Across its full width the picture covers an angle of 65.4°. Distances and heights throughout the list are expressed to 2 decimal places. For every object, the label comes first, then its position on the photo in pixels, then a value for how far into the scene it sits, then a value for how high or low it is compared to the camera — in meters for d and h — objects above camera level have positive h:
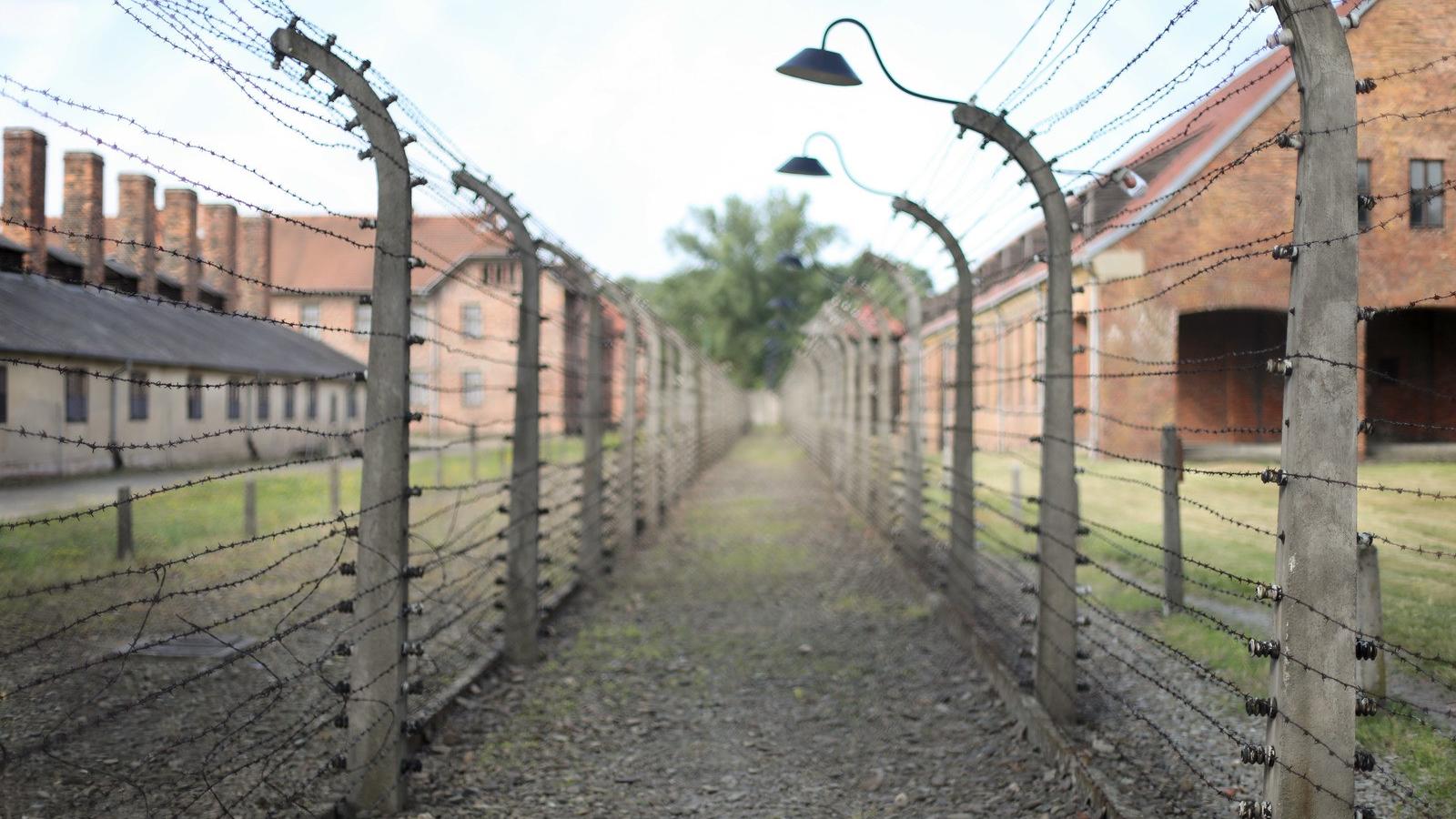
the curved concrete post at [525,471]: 6.46 -0.35
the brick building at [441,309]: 35.94 +3.43
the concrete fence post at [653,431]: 13.09 -0.22
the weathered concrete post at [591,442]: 9.05 -0.25
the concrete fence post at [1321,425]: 2.99 -0.01
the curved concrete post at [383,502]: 4.20 -0.35
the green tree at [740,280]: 56.97 +6.88
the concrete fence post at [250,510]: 11.12 -1.02
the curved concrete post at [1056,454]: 5.13 -0.17
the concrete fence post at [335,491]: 13.41 -1.02
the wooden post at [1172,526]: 6.64 -0.66
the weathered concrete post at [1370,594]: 4.20 -0.65
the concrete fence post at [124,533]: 9.41 -1.06
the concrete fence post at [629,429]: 11.12 -0.17
